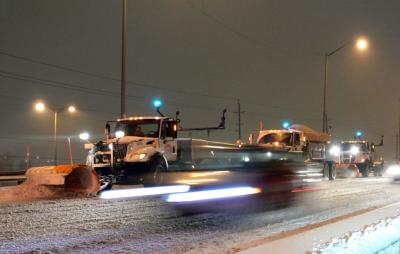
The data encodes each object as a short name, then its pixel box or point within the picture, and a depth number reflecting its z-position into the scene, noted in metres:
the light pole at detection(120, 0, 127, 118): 23.45
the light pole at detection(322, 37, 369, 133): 39.14
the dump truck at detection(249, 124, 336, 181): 28.86
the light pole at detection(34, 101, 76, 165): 40.03
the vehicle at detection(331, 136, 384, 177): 42.25
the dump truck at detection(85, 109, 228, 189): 18.84
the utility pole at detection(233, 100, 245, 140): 64.97
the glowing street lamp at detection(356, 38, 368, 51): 34.98
